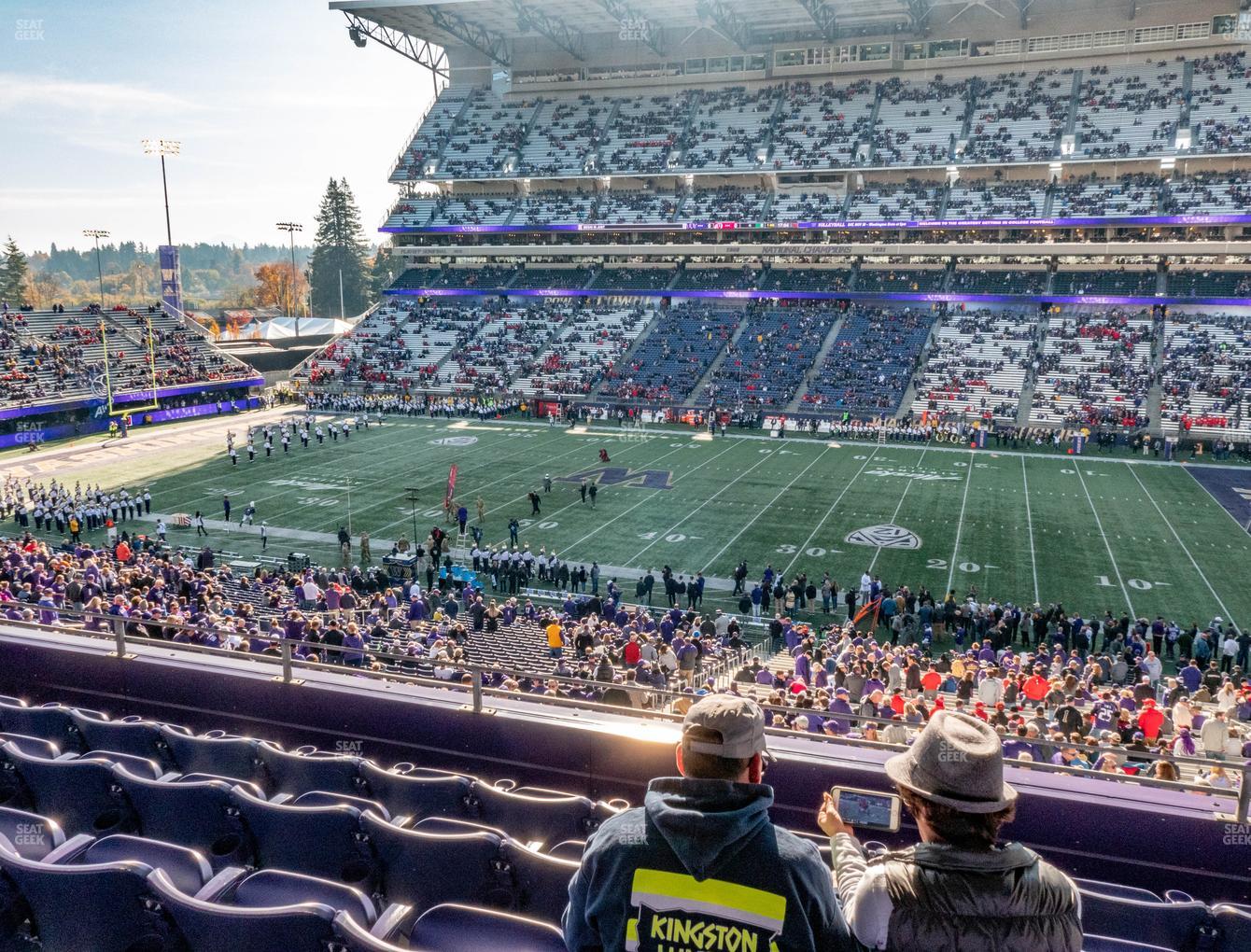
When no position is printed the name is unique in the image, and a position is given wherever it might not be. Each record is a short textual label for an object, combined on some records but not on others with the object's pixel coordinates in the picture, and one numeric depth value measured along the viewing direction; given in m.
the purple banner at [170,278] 61.09
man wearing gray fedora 2.19
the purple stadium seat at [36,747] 5.34
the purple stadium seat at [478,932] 3.25
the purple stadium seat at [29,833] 4.29
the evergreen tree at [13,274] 93.00
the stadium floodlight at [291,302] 108.36
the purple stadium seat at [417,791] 4.71
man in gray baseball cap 2.18
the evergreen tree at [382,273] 103.12
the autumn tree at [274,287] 107.75
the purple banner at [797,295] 48.53
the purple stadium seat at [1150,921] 3.55
